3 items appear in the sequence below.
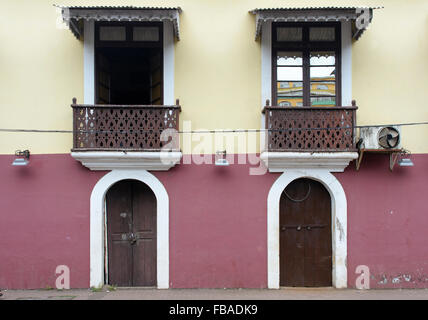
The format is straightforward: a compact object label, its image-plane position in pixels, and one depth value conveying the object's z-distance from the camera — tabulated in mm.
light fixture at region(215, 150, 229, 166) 6426
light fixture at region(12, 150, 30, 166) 6321
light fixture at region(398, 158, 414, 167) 6297
